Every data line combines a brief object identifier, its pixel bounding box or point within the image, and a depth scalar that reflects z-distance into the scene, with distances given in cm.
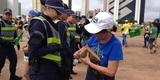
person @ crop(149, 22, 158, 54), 1065
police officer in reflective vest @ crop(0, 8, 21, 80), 486
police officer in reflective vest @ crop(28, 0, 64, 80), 243
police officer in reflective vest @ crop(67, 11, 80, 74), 539
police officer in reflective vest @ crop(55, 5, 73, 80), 265
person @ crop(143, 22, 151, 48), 1217
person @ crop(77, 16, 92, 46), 637
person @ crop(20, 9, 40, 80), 395
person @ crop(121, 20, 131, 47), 1268
